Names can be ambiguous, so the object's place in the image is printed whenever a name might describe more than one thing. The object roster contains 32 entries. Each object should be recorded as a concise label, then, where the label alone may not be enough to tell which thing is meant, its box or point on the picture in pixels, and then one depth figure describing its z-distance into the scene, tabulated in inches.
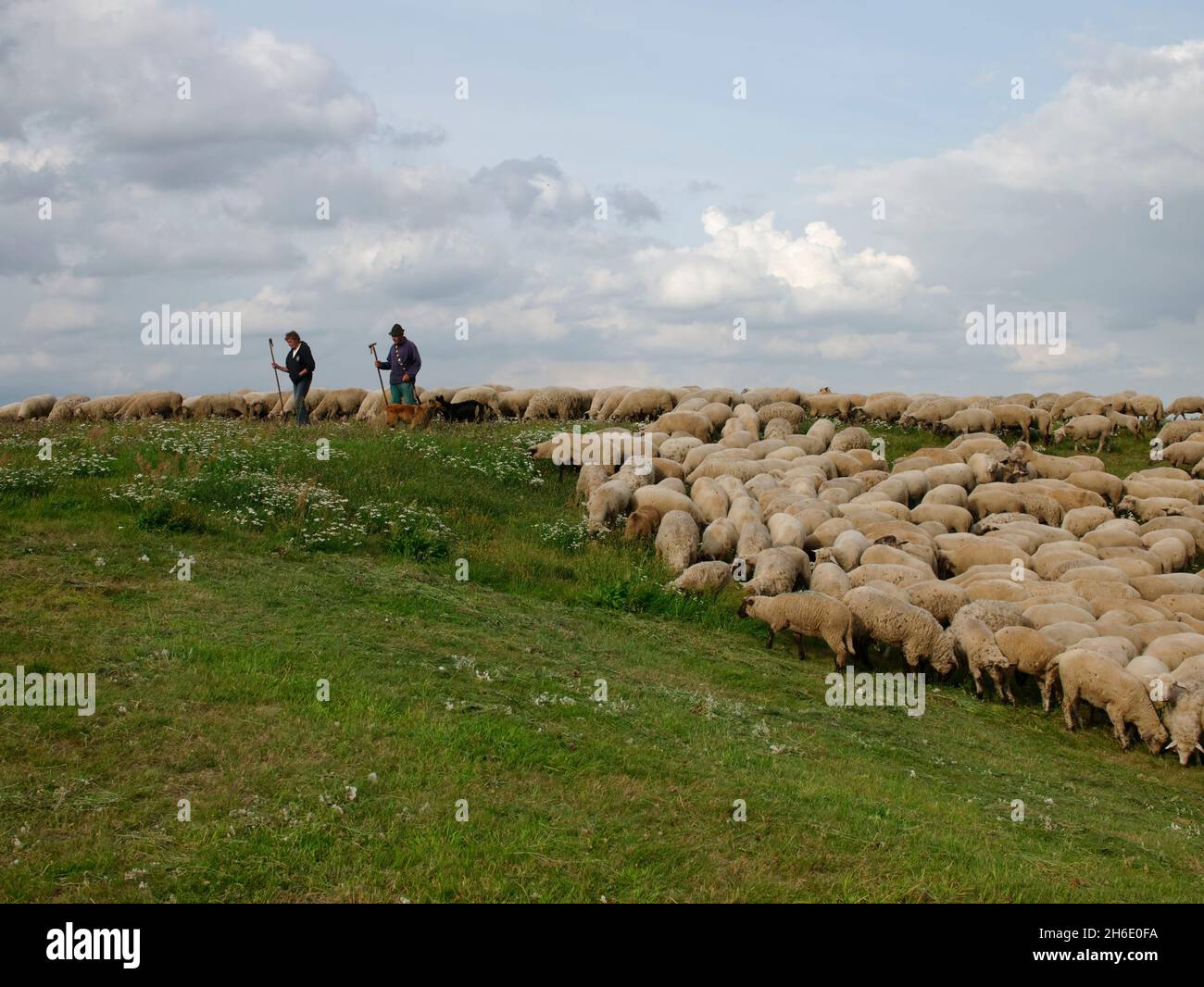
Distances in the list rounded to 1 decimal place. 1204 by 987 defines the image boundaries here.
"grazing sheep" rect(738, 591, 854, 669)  608.7
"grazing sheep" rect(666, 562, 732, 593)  695.7
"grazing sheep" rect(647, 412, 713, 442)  1095.0
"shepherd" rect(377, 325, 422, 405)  1041.5
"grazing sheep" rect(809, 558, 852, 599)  660.1
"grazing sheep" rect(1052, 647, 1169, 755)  541.0
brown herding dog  1031.6
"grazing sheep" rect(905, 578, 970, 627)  652.7
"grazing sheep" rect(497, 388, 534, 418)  1283.2
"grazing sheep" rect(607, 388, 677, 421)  1230.1
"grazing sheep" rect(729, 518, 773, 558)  734.5
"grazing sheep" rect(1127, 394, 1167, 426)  1294.3
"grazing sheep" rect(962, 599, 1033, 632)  628.7
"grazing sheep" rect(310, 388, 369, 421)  1366.9
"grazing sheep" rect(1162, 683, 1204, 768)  526.3
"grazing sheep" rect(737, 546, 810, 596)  671.1
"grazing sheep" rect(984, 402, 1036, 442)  1206.3
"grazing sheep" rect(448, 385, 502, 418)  1279.2
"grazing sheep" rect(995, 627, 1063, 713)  593.6
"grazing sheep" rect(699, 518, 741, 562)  751.1
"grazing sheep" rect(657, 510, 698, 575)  738.8
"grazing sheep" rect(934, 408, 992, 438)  1203.9
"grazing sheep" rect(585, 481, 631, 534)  793.6
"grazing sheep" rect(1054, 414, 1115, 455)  1185.4
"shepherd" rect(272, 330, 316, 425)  1078.4
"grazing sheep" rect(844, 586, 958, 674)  611.2
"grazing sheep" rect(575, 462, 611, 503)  877.8
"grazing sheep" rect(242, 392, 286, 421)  1357.0
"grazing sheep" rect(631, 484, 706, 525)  813.1
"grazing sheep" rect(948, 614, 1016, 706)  605.3
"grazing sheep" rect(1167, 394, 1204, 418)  1321.4
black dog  1278.3
